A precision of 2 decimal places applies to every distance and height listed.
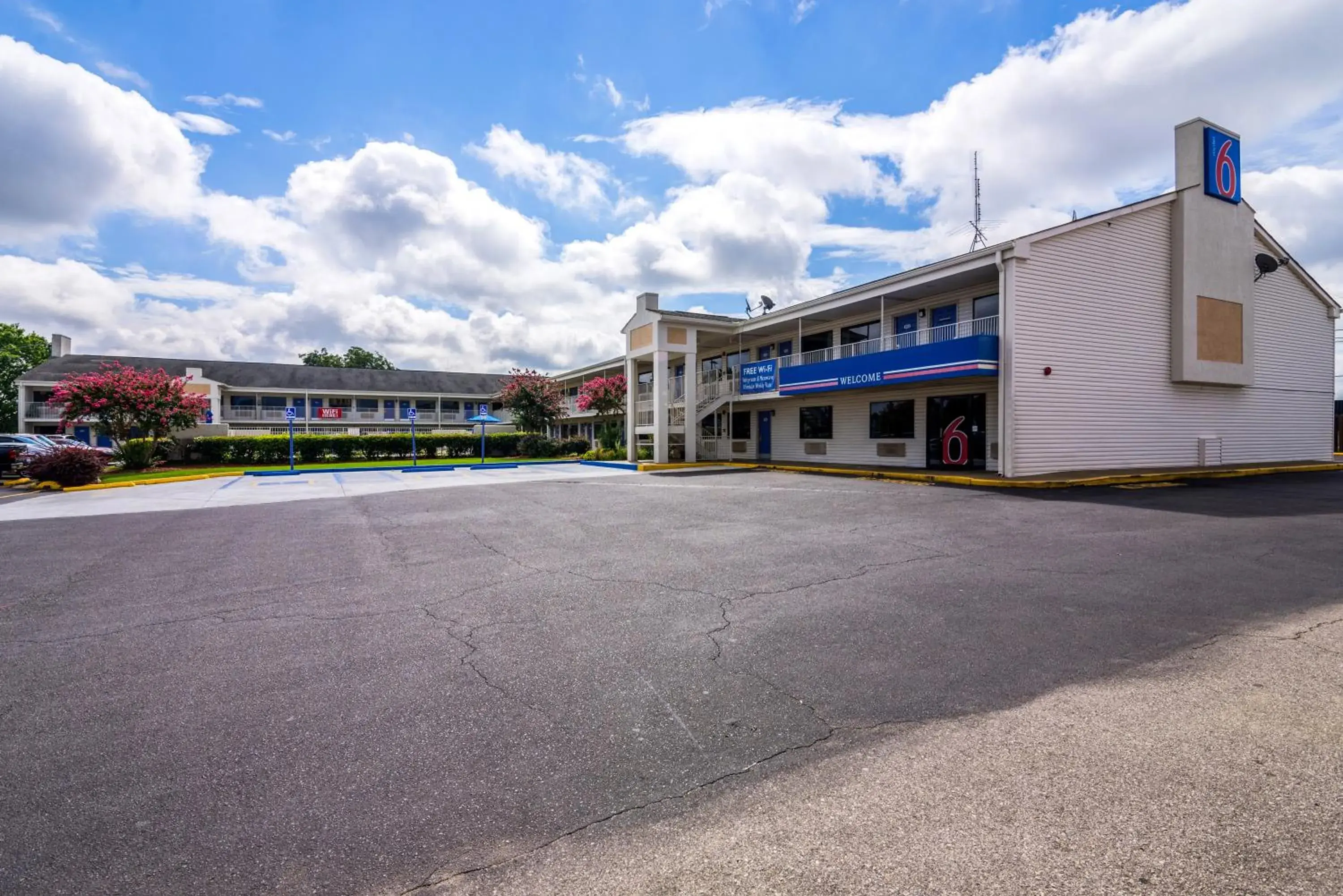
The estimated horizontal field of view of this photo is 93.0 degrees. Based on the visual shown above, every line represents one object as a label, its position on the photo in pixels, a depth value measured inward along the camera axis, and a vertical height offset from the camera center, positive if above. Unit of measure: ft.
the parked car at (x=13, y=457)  69.62 -1.74
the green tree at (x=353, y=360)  309.01 +38.57
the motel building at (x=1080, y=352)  57.41 +8.34
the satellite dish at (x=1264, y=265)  71.00 +18.47
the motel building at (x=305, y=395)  152.56 +12.03
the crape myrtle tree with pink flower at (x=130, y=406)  79.46 +4.35
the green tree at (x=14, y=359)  195.12 +26.26
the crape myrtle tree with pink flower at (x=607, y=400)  107.24 +6.28
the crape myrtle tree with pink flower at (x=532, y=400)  119.44 +6.97
